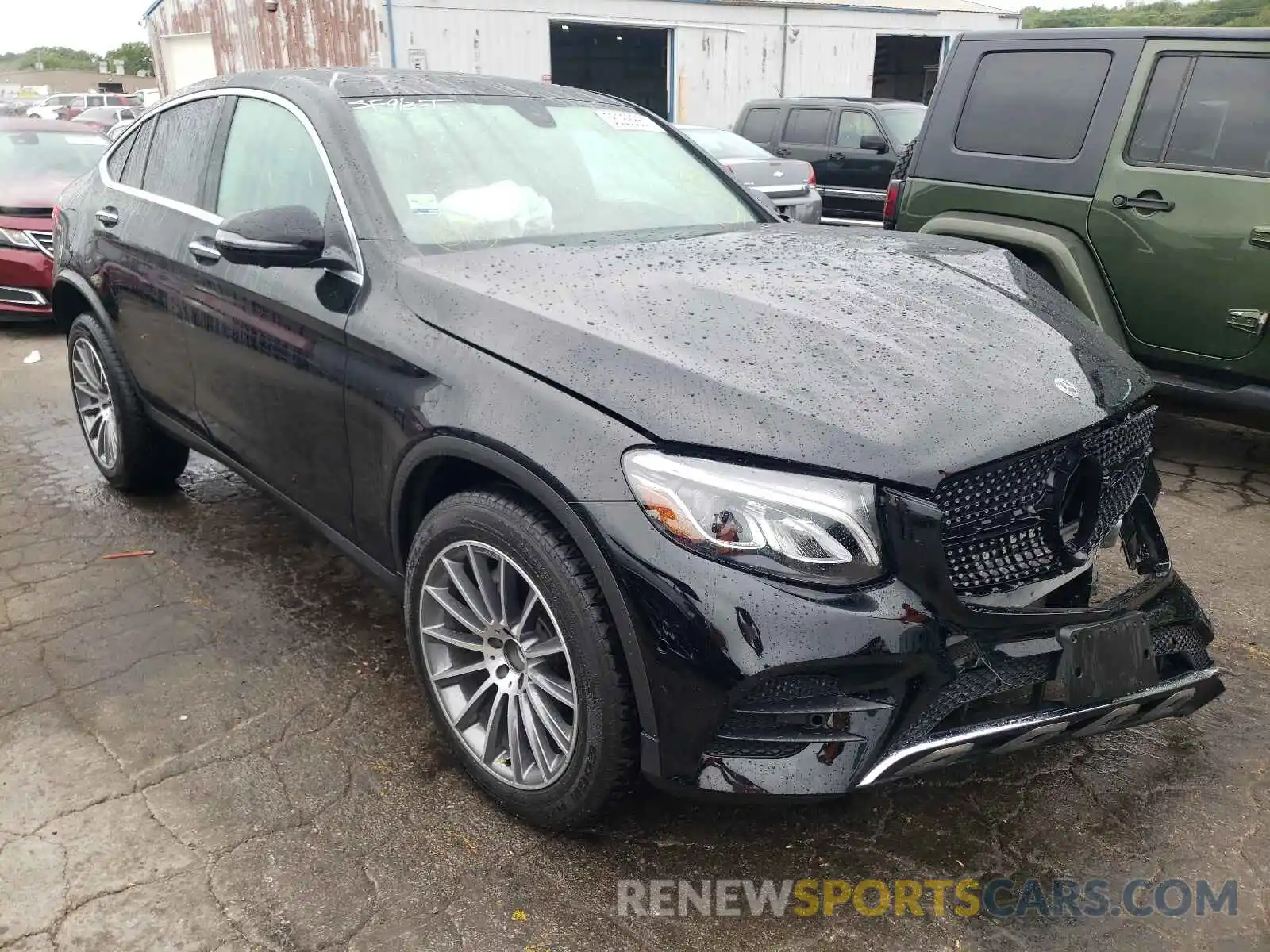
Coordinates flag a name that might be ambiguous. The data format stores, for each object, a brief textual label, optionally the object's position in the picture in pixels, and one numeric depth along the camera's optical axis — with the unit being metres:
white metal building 17.14
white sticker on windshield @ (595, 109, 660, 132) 3.48
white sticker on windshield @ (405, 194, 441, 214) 2.70
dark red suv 7.51
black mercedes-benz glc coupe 1.85
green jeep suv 4.27
